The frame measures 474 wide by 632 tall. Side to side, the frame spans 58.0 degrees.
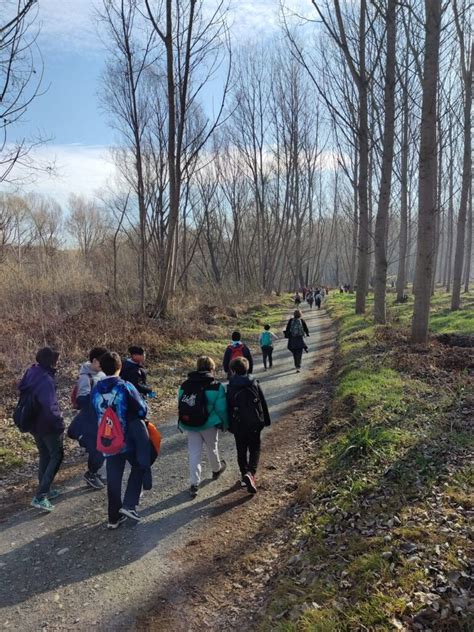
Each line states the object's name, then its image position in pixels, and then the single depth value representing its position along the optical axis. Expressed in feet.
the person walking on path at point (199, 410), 17.90
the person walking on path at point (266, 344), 41.83
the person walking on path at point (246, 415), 17.80
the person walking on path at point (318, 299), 112.98
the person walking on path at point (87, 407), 18.29
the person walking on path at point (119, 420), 15.46
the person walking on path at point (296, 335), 41.16
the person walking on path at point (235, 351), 30.09
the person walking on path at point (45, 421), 16.25
